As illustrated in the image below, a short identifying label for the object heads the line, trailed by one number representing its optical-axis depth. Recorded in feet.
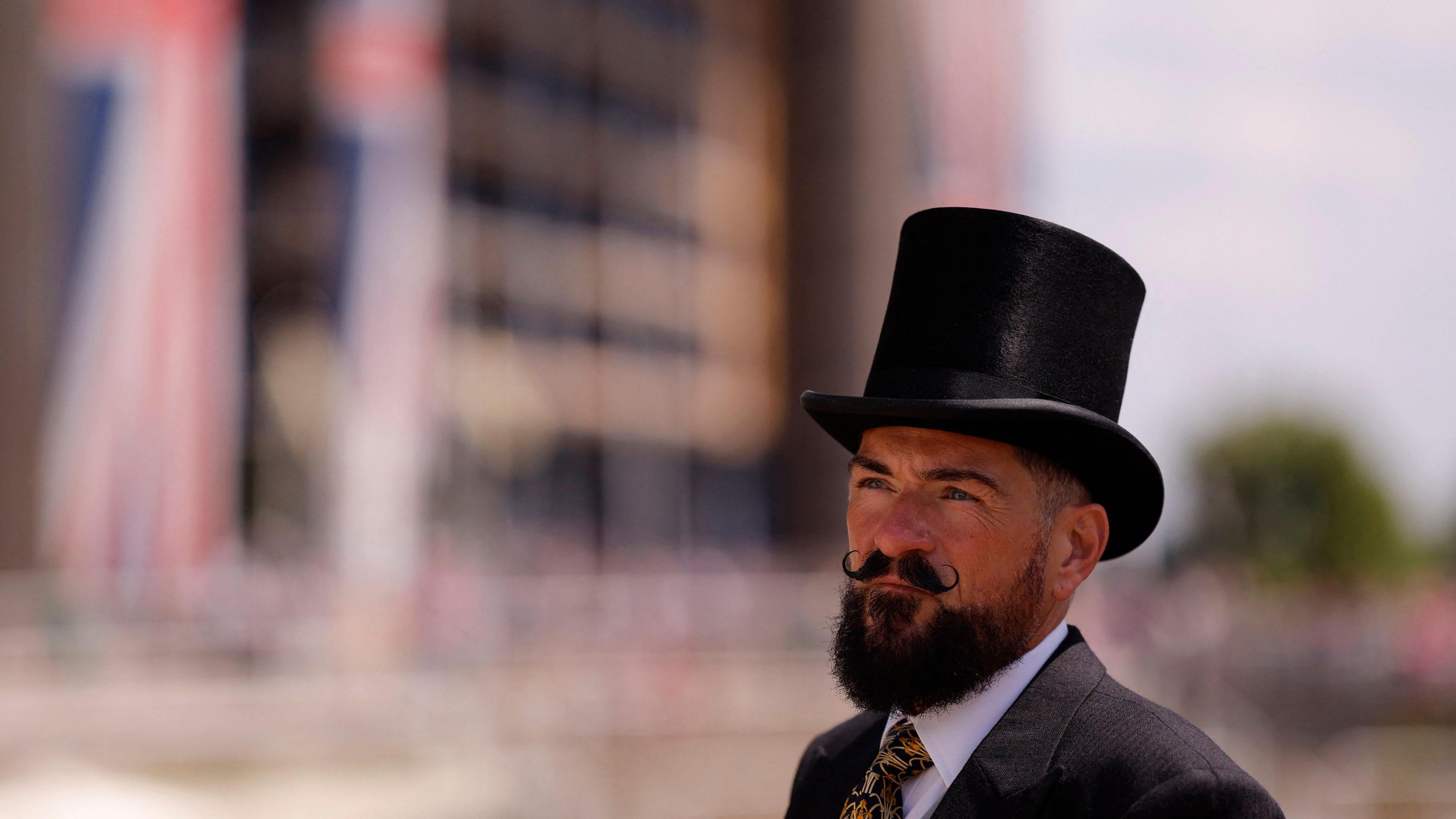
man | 16.06
